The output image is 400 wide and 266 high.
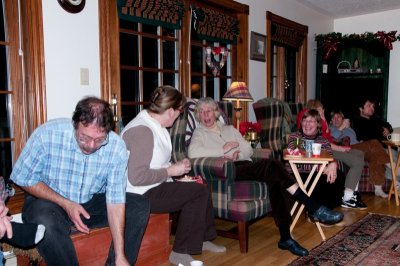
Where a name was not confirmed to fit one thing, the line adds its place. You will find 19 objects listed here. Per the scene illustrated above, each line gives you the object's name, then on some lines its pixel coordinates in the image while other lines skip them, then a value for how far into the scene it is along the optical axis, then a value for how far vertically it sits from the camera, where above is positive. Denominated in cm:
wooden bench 207 -82
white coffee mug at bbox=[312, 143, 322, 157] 295 -39
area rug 259 -106
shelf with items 591 +33
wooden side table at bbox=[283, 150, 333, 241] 288 -50
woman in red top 385 -73
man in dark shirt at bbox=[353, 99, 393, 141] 477 -35
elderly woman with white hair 282 -51
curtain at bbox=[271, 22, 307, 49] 512 +83
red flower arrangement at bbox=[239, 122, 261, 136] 399 -30
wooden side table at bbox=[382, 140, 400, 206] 397 -75
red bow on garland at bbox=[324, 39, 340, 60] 593 +77
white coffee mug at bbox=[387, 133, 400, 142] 394 -39
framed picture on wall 470 +62
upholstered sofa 404 -27
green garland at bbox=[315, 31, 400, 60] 561 +84
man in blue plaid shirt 180 -41
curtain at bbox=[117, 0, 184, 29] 321 +73
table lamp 401 +5
